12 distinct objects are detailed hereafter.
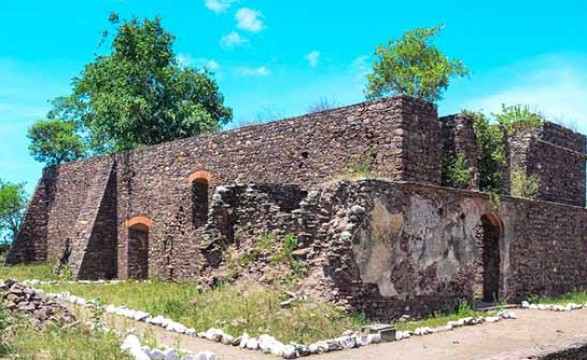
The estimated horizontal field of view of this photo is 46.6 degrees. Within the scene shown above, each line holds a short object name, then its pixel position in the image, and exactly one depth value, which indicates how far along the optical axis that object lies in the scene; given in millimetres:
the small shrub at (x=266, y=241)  12386
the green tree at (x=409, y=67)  26016
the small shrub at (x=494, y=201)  14702
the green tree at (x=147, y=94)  26641
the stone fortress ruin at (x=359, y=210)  11984
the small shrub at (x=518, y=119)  17750
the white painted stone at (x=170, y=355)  8160
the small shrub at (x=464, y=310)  13031
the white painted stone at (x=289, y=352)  9125
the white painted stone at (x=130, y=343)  8432
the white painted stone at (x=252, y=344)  9734
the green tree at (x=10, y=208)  37844
